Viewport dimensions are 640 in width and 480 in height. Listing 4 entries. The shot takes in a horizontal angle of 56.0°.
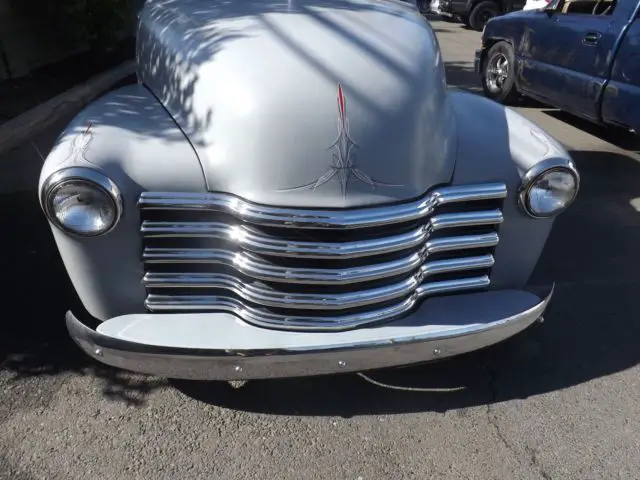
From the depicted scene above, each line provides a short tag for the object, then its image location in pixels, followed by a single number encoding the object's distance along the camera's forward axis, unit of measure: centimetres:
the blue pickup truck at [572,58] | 571
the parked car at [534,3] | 1142
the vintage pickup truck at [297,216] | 234
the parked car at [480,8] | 1656
